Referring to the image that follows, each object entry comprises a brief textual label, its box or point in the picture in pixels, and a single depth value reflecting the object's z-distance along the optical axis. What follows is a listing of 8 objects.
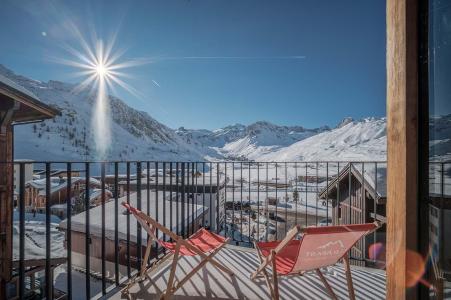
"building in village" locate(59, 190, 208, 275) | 8.05
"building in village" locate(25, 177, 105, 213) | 19.64
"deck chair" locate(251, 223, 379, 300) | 1.56
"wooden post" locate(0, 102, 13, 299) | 6.12
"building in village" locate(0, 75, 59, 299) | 5.71
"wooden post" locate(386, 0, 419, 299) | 1.05
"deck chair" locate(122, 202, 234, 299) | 1.90
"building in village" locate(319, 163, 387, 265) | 6.24
